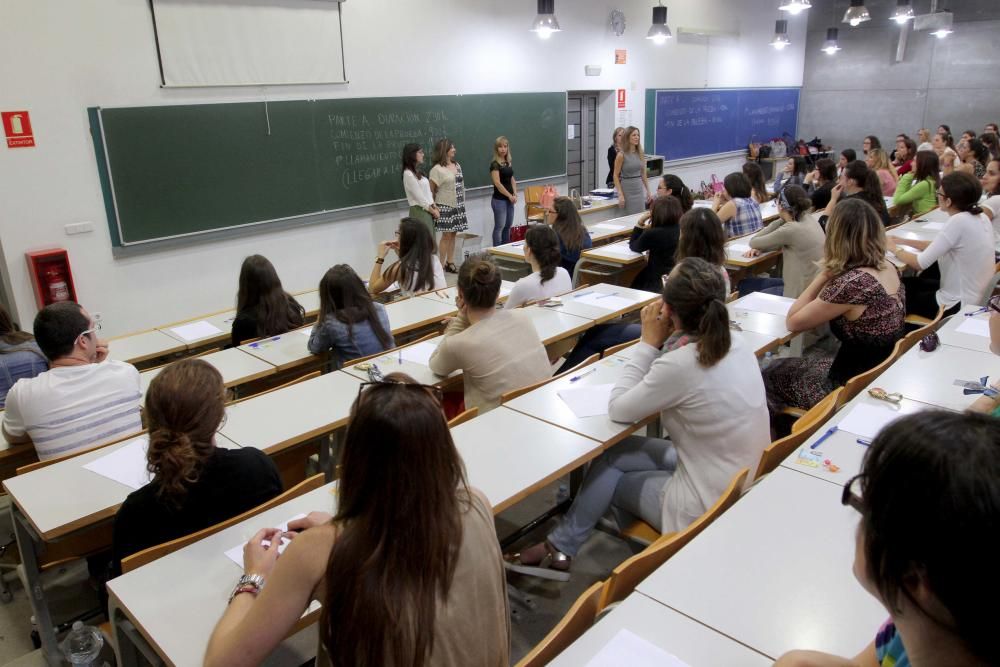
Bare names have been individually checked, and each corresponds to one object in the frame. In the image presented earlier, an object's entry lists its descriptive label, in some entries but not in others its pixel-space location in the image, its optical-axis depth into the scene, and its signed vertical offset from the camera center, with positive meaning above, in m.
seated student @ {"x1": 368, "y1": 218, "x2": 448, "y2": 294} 4.67 -0.94
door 10.03 -0.29
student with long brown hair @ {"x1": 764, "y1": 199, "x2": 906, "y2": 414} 3.24 -0.87
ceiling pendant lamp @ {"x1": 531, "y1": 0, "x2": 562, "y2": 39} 7.31 +1.02
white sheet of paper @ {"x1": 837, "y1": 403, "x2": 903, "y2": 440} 2.51 -1.08
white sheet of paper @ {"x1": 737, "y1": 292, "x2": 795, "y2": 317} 4.05 -1.07
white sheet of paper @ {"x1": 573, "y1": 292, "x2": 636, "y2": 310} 4.39 -1.11
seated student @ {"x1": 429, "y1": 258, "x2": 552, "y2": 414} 3.12 -0.96
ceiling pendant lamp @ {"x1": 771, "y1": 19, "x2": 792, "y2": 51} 11.80 +1.34
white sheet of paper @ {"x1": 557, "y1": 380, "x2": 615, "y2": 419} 2.80 -1.10
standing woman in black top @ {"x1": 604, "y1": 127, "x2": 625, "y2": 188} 8.66 -0.38
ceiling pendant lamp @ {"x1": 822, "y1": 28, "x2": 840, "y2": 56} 12.62 +1.27
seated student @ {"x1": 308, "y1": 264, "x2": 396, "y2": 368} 3.55 -0.95
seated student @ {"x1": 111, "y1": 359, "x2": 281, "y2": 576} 1.97 -0.93
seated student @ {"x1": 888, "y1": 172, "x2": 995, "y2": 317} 4.29 -0.82
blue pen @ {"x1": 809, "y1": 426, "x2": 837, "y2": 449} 2.41 -1.09
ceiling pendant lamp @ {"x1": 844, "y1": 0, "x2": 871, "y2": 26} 9.78 +1.35
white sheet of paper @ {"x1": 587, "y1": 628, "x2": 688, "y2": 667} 1.50 -1.11
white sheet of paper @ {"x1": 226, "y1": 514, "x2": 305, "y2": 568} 1.92 -1.12
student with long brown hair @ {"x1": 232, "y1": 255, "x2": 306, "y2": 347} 4.00 -0.99
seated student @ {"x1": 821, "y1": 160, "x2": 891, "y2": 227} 5.84 -0.58
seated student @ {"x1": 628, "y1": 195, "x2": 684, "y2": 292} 5.10 -0.85
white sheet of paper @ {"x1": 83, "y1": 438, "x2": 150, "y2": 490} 2.44 -1.14
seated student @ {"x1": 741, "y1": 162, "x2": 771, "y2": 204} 6.63 -0.60
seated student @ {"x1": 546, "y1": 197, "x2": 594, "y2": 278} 5.24 -0.78
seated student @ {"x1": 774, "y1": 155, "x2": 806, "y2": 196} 8.29 -0.66
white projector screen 5.73 +0.75
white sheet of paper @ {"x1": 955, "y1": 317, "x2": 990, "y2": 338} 3.48 -1.05
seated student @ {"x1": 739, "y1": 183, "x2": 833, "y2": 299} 4.91 -0.86
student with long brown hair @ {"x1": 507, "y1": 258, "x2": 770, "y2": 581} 2.40 -0.99
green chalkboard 5.70 -0.22
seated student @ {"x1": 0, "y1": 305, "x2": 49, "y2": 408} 3.32 -1.01
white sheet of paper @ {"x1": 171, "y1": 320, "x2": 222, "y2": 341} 4.35 -1.21
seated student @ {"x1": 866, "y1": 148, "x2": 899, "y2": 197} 8.14 -0.63
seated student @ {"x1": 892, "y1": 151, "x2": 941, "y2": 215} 6.90 -0.70
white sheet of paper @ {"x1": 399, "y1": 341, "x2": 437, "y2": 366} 3.53 -1.12
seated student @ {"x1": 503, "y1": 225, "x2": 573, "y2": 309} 4.37 -0.89
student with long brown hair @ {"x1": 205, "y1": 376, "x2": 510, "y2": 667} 1.30 -0.80
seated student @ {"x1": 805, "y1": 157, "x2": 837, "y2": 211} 6.82 -0.66
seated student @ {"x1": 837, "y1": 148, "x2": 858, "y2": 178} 7.76 -0.46
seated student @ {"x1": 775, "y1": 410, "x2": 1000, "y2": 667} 0.80 -0.48
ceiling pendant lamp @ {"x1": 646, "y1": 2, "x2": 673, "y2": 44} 8.66 +1.04
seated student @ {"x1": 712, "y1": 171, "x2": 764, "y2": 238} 6.04 -0.76
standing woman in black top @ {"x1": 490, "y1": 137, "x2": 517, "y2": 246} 8.26 -0.77
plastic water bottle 2.16 -1.54
